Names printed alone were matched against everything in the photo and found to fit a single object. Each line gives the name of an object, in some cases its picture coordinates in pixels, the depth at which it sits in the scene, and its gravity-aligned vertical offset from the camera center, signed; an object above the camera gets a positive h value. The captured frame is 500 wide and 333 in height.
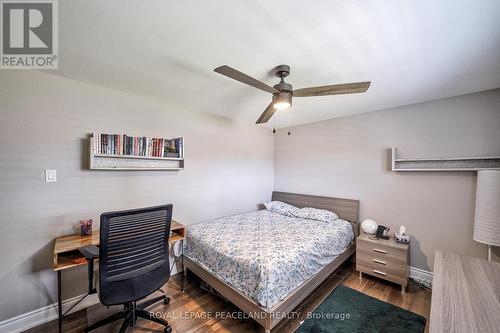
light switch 1.99 -0.18
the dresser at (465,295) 0.86 -0.68
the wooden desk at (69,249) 1.73 -0.80
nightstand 2.43 -1.20
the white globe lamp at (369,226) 2.87 -0.89
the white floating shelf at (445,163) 2.27 +0.03
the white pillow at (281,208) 3.53 -0.83
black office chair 1.52 -0.81
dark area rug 1.89 -1.55
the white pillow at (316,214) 3.11 -0.82
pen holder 2.07 -0.72
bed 1.75 -0.98
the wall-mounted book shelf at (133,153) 2.16 +0.08
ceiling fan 1.68 +0.67
